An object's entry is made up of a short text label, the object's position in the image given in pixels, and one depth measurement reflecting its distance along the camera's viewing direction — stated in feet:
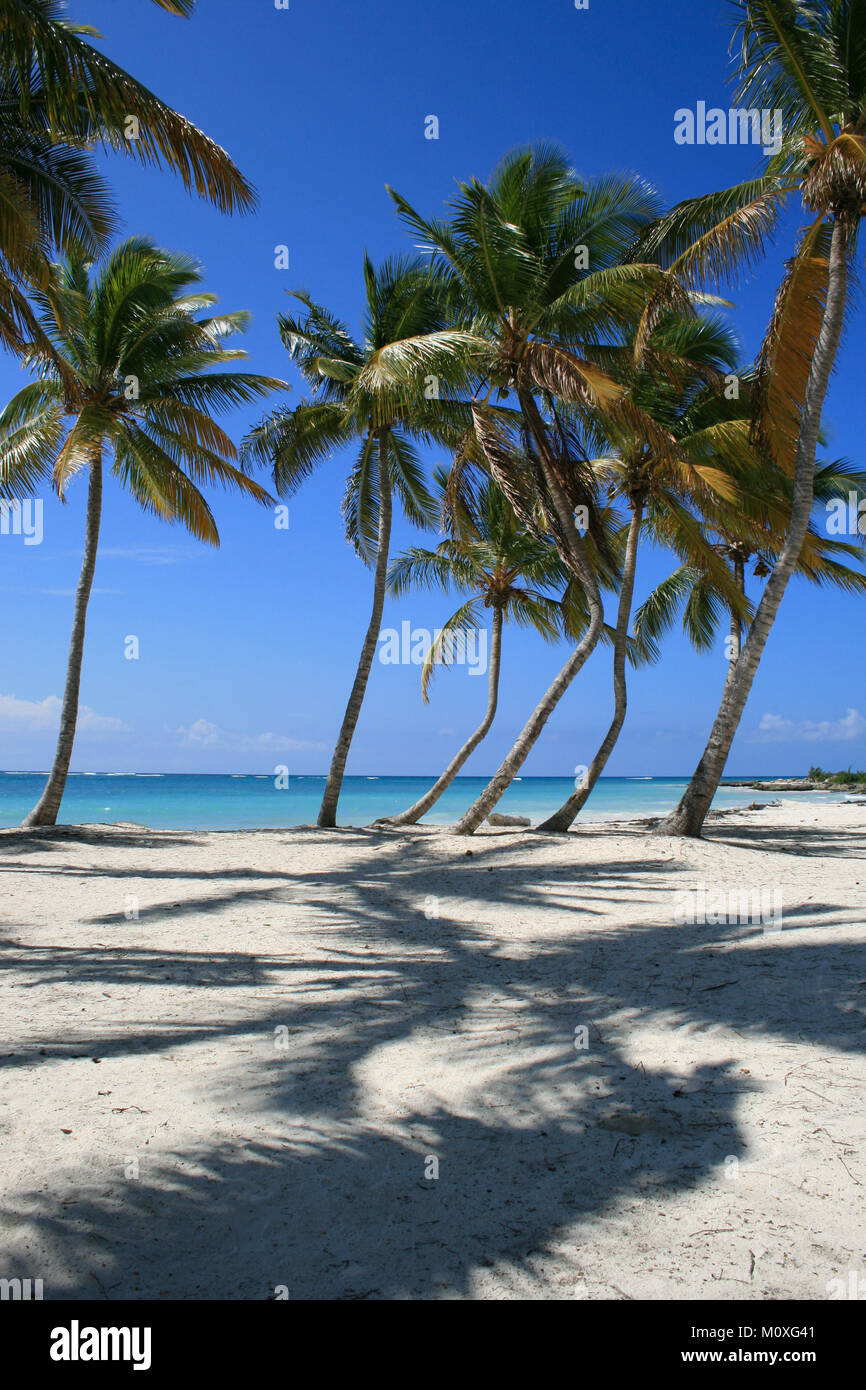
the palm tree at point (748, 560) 39.68
